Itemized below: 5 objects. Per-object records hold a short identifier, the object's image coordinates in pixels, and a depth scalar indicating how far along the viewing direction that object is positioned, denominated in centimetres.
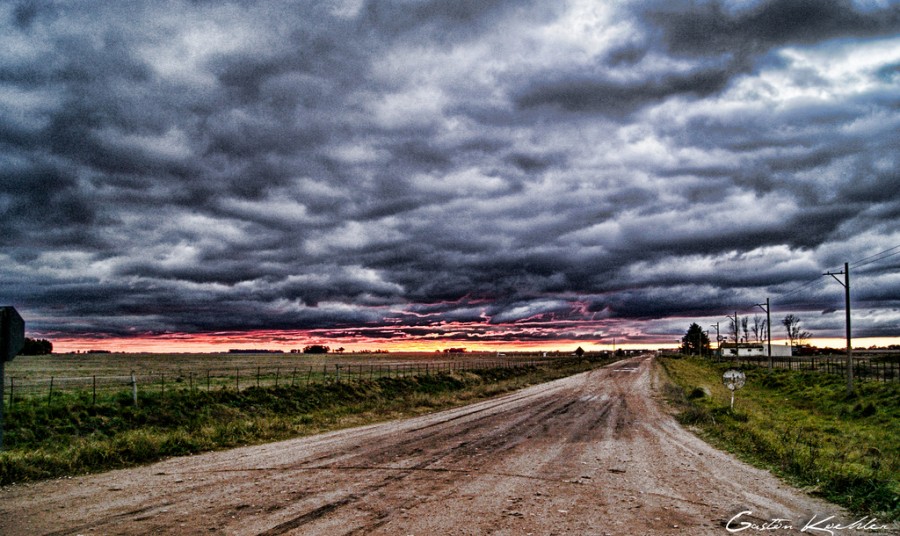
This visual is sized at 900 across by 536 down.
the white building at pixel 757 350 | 15075
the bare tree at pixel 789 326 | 16012
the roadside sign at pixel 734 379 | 2455
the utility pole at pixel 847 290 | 3672
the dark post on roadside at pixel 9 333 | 1111
